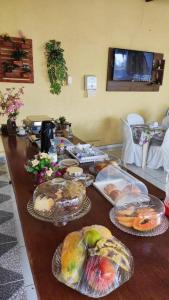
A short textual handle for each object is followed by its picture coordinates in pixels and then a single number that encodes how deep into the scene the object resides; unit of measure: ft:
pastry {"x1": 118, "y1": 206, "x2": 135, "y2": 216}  2.93
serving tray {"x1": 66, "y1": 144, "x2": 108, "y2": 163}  5.06
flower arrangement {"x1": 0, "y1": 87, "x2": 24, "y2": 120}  6.80
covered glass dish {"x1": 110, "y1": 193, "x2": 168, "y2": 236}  2.76
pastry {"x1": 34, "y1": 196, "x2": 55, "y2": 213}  3.05
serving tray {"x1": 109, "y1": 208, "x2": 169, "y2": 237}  2.72
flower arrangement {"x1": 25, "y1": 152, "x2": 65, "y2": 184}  3.90
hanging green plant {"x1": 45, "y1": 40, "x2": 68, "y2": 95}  11.55
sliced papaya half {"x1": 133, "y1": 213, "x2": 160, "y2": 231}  2.76
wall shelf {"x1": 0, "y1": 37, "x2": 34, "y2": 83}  10.82
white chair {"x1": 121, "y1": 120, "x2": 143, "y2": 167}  11.51
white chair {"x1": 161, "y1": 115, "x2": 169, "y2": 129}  13.13
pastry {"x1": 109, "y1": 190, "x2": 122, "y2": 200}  3.46
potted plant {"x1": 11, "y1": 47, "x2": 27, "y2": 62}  10.91
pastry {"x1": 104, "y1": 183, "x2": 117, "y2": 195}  3.65
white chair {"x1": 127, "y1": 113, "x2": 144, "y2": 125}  12.86
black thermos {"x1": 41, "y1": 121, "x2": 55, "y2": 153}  5.26
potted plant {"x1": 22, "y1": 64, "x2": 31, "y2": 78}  11.34
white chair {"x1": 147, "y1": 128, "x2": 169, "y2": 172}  10.63
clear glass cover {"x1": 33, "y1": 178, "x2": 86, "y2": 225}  3.01
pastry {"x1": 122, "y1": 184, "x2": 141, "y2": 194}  3.47
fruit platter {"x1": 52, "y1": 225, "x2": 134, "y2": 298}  1.94
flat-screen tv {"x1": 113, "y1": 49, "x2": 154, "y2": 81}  13.32
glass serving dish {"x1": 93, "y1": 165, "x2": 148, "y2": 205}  3.51
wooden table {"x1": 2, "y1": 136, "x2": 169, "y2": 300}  2.00
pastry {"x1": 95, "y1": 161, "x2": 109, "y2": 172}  4.43
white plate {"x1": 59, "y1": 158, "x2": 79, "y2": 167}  4.69
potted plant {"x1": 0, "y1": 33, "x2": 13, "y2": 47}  10.61
